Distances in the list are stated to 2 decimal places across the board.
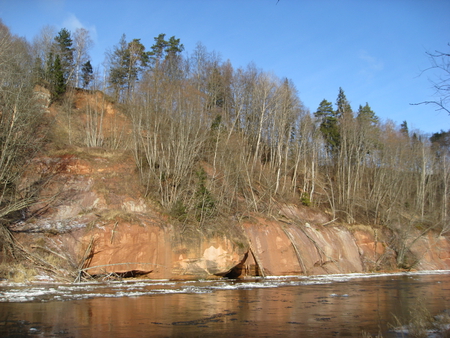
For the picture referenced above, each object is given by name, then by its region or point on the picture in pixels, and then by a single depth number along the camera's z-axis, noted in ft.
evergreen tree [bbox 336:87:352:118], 202.90
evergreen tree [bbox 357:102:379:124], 175.48
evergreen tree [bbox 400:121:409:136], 292.26
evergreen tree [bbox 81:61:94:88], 159.87
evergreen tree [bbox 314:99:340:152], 183.06
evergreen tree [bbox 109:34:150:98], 152.15
